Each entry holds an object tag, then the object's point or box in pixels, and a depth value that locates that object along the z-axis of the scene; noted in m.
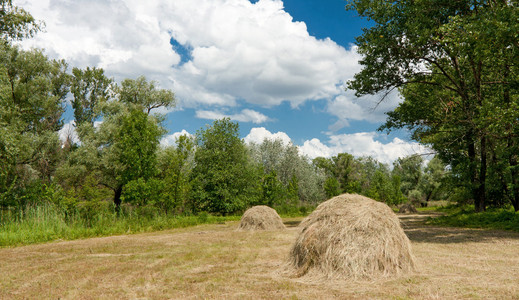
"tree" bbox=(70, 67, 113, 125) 39.70
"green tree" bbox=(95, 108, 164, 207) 21.34
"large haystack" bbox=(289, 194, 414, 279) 6.39
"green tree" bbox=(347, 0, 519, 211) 12.56
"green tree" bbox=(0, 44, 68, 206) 27.03
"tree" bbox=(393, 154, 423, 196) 56.38
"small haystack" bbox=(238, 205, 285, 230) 17.00
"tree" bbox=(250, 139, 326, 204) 51.34
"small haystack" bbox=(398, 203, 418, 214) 33.66
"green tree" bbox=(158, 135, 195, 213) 22.91
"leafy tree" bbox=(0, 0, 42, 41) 19.08
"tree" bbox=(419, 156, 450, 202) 50.91
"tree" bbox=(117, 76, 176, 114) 37.19
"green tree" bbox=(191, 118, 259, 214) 28.09
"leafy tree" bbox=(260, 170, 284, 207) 33.12
